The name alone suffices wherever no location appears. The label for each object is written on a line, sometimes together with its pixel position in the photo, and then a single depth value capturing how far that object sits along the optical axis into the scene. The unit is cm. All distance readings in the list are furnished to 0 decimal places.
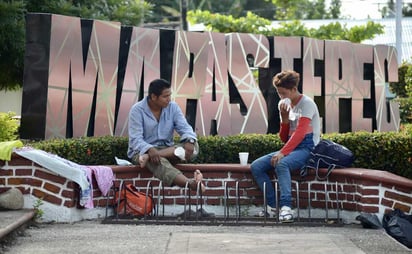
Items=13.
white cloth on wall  1232
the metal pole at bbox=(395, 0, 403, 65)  4087
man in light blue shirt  1315
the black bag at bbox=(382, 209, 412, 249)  1200
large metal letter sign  1545
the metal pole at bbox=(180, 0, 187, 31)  3740
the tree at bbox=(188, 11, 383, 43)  3497
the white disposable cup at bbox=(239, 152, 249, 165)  1409
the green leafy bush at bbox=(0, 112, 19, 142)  1463
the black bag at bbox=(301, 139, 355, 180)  1346
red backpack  1295
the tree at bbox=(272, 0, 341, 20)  5499
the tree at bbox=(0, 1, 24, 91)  2084
